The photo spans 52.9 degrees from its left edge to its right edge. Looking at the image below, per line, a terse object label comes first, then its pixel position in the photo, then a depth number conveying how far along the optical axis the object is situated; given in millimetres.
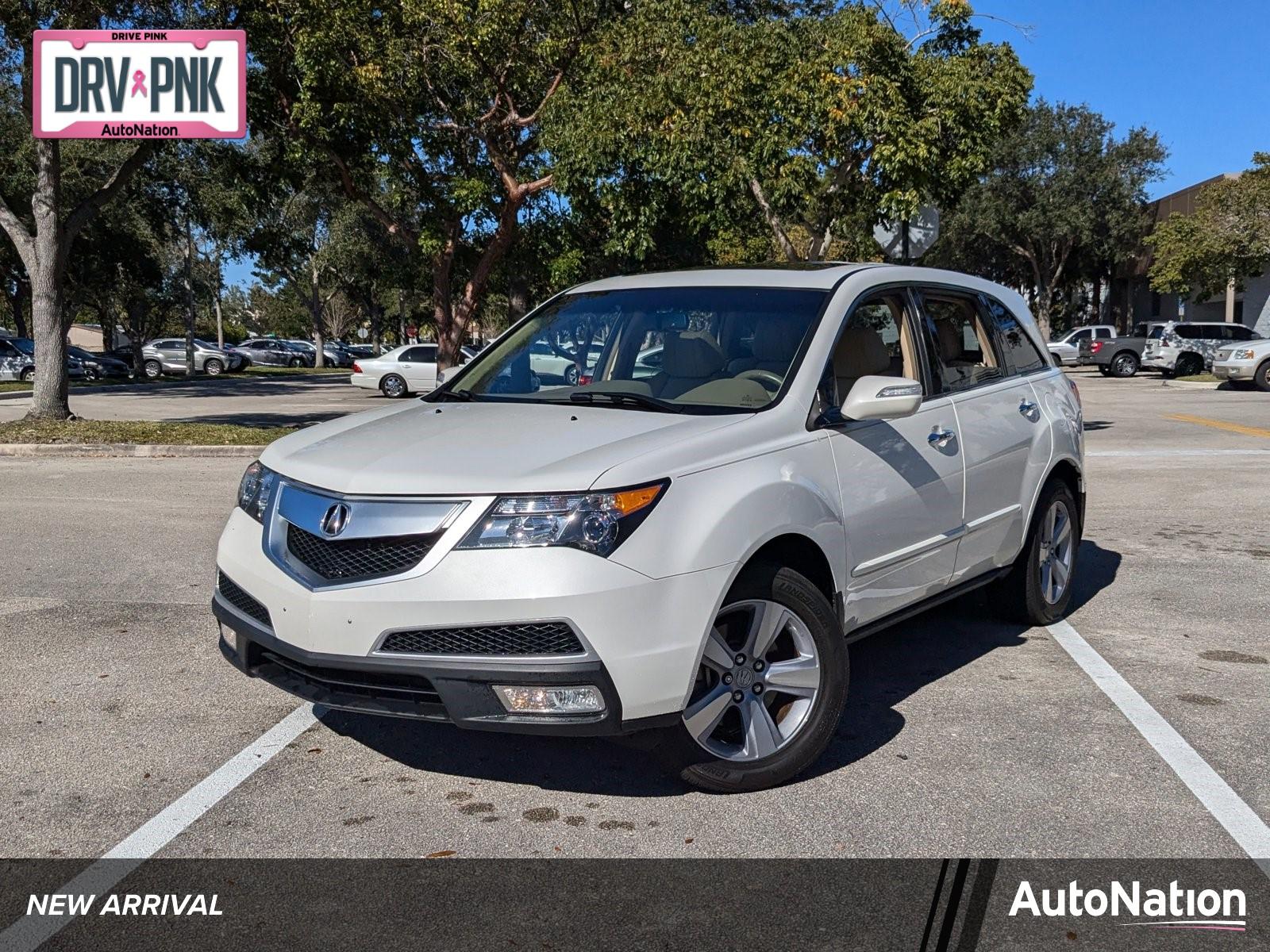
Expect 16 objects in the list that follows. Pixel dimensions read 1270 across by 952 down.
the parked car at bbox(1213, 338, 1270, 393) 30578
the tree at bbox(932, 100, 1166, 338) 49719
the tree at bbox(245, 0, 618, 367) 20453
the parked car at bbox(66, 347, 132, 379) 44406
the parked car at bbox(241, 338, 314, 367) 67162
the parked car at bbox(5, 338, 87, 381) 43500
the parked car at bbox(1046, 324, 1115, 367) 44594
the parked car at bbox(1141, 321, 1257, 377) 37000
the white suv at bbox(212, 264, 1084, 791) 3805
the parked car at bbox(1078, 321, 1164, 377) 40438
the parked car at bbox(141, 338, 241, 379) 49656
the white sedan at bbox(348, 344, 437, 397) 32812
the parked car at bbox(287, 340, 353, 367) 72312
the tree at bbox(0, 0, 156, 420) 16719
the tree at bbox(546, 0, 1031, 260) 16219
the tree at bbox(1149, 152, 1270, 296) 37781
